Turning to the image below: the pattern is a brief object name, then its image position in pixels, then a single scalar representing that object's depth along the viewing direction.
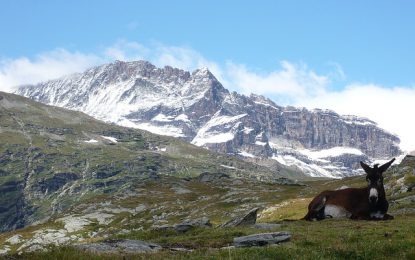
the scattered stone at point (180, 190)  187.50
